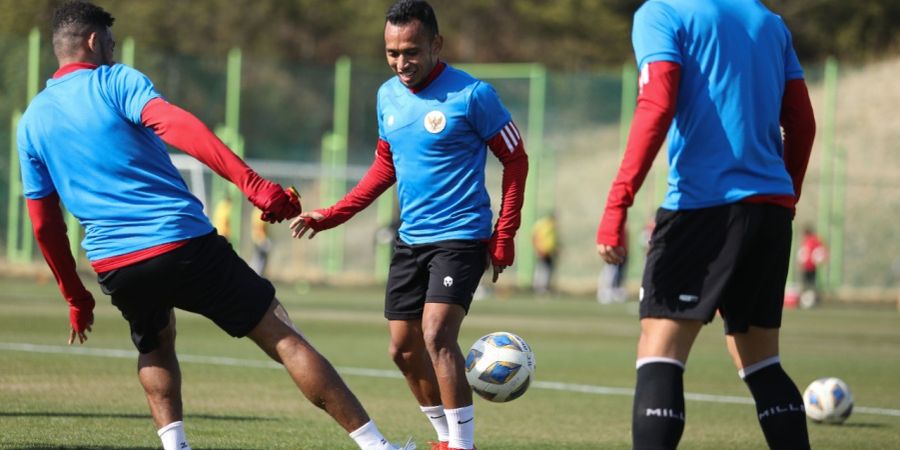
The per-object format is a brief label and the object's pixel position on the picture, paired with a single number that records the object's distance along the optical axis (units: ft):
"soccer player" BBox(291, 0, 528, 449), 46.37
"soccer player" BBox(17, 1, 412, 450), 38.55
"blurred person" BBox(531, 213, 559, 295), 219.82
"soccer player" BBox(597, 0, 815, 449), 33.96
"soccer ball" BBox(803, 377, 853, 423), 62.69
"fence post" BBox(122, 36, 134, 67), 219.00
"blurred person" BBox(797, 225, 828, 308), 212.84
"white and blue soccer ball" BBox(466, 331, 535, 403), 50.11
